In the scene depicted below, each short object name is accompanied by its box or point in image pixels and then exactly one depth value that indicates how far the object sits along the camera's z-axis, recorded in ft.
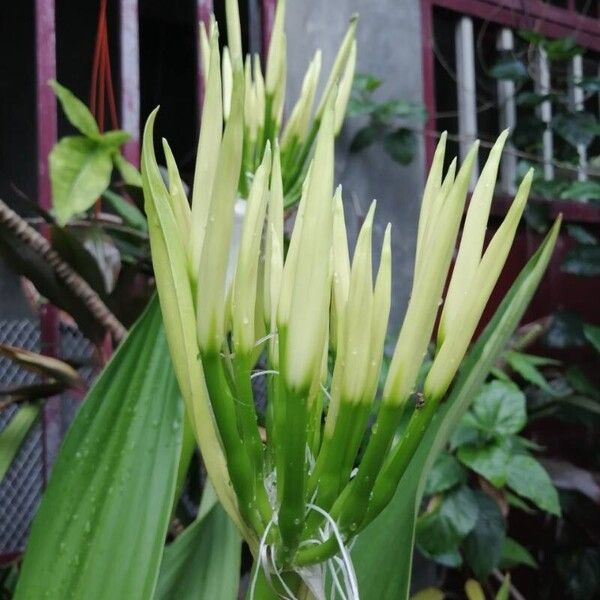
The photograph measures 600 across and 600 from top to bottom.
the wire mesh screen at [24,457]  4.60
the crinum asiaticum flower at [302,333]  1.18
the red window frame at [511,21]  5.98
